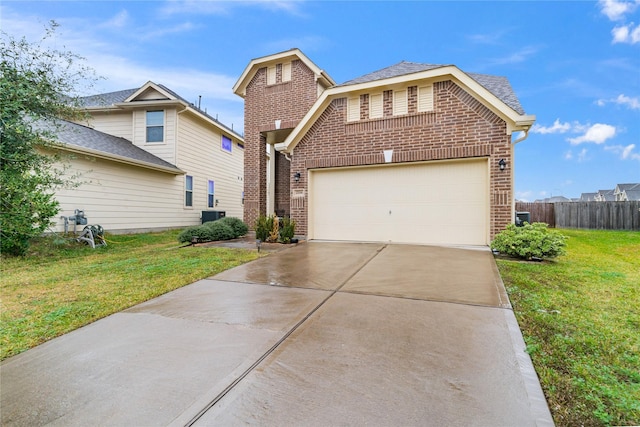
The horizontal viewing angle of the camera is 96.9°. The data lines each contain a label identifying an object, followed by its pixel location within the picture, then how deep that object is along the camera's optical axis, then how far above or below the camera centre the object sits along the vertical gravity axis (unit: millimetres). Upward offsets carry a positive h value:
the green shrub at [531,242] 5867 -628
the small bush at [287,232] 8688 -660
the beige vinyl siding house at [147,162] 10430 +2041
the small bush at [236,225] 10531 -576
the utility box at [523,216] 11815 -146
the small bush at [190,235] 9008 -805
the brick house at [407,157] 7324 +1576
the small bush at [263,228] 9000 -566
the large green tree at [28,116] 5773 +2029
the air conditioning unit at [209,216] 14711 -315
